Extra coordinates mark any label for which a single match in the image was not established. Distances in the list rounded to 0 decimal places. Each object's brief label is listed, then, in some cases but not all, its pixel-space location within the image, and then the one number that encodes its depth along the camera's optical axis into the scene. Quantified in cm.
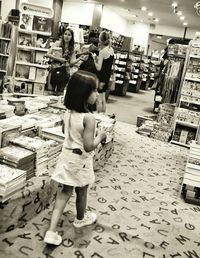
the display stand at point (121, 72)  1260
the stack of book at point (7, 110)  331
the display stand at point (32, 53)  648
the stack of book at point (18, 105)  363
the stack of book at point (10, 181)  224
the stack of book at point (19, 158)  258
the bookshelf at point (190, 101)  599
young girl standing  218
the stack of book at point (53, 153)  304
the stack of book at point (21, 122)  302
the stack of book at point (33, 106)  389
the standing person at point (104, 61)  497
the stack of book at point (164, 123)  646
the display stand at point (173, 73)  691
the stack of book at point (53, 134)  326
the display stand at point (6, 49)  662
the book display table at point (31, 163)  236
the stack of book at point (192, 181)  357
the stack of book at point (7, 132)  279
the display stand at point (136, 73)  1481
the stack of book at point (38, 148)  283
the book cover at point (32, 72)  673
